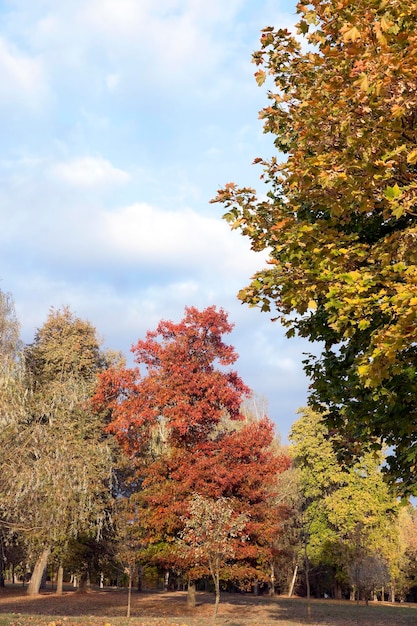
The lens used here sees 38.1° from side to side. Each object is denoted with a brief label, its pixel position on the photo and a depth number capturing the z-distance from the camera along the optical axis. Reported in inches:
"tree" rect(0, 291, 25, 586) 736.3
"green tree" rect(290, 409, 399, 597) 1819.6
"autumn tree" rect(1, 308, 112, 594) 756.0
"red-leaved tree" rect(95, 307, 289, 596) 1187.3
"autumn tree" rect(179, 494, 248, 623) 910.4
